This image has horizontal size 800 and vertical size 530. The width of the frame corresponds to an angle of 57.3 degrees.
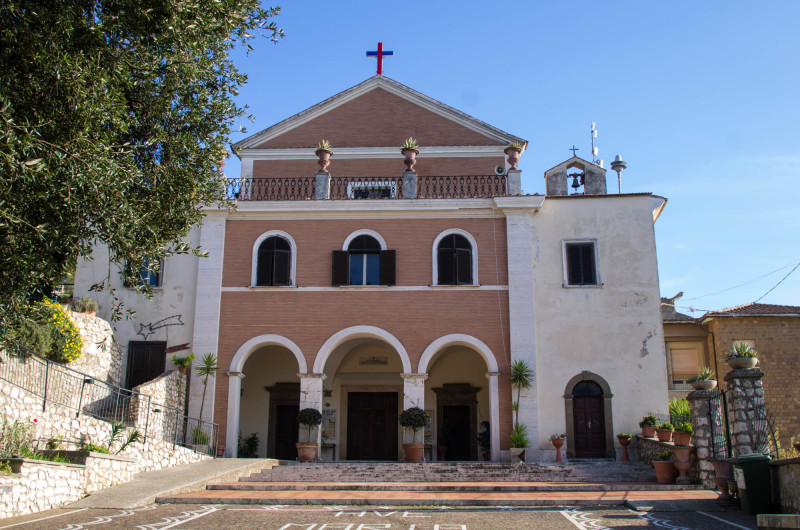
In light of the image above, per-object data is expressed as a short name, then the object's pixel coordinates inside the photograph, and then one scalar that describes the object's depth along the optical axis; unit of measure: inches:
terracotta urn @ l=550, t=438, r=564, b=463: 743.7
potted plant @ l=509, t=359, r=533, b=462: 738.2
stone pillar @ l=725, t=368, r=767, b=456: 454.9
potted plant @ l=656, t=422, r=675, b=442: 669.7
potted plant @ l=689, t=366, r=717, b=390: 550.0
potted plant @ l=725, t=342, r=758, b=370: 460.4
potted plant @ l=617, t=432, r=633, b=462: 745.6
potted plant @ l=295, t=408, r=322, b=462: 736.3
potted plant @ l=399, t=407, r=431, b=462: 729.6
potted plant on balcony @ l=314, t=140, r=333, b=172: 818.2
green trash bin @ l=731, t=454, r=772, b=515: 404.8
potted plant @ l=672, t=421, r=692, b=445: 592.4
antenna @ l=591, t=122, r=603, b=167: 922.2
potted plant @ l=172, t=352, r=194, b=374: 770.8
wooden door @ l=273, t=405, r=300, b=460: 848.3
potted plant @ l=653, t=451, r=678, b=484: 578.2
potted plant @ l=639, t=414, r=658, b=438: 733.9
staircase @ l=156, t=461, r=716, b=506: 470.9
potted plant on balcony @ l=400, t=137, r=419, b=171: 820.6
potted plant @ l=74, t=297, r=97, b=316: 737.0
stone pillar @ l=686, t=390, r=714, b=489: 548.4
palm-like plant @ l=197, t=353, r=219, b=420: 773.3
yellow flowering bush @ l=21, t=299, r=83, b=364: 588.4
